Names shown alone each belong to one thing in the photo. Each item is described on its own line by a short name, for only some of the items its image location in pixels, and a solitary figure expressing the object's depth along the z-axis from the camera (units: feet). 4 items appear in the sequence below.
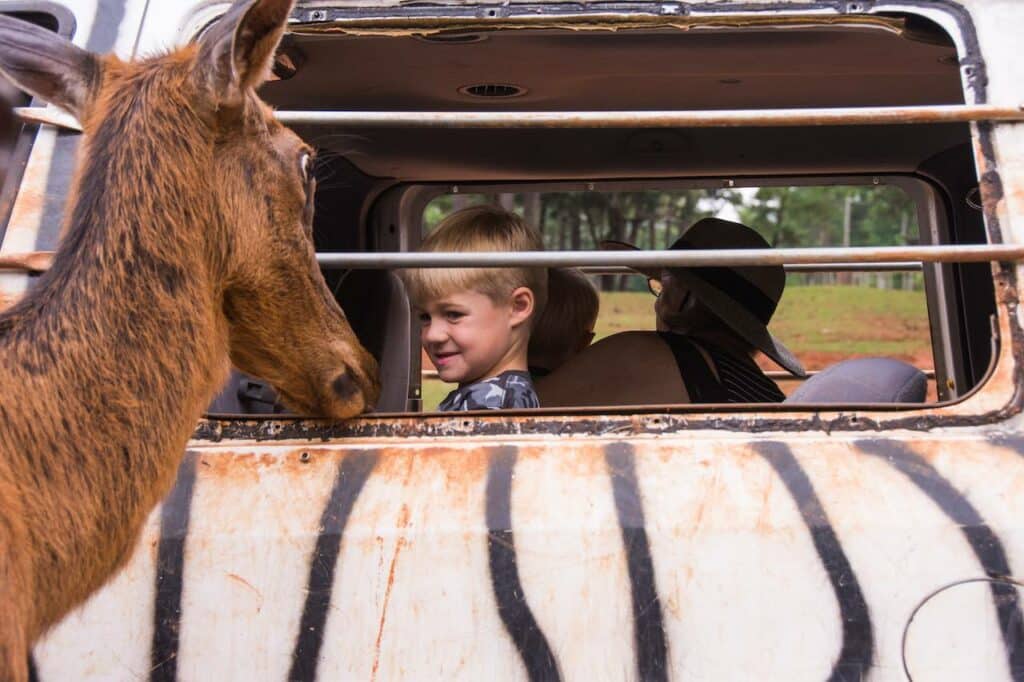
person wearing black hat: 10.37
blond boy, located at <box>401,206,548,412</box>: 9.48
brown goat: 6.23
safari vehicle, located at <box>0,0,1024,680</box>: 6.67
